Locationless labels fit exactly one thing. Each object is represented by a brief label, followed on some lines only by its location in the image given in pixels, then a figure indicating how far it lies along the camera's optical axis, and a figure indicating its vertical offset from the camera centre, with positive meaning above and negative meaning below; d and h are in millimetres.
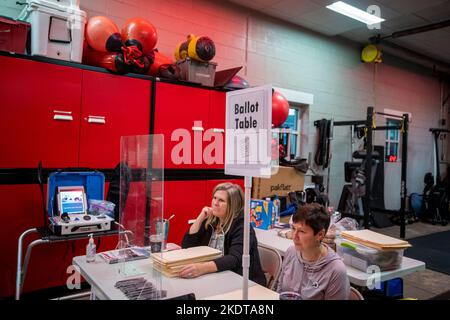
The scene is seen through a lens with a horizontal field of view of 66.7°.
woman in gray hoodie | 1550 -477
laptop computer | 3764 +963
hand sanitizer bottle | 1895 -529
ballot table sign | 1192 +115
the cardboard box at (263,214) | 3008 -453
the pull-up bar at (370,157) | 4970 +149
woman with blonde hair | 1949 -423
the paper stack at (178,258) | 1688 -499
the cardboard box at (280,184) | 4320 -265
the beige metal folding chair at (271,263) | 1981 -603
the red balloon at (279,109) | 4168 +676
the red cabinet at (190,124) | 3412 +390
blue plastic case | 2539 -202
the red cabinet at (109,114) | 2963 +405
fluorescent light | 4660 +2192
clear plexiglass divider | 1501 -285
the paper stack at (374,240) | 1948 -437
